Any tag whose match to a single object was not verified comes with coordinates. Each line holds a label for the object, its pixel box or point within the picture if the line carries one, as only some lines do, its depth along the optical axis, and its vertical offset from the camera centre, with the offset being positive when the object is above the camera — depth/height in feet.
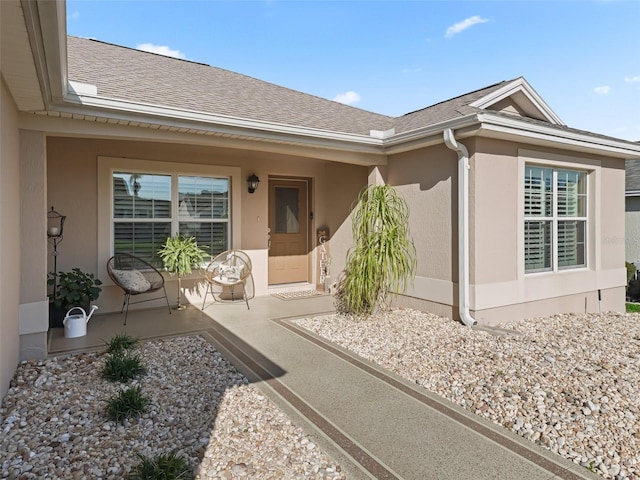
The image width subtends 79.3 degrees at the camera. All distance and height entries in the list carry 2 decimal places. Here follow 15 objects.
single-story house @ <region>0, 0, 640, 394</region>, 12.81 +2.77
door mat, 23.07 -3.53
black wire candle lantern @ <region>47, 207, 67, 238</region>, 17.20 +0.77
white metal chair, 20.77 -2.12
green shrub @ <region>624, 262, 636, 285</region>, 28.63 -2.49
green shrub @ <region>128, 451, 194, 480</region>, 6.76 -4.15
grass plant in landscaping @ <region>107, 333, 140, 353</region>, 13.29 -3.76
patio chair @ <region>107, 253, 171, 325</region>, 17.71 -1.86
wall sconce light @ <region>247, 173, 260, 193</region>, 22.34 +3.24
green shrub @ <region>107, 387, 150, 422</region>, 8.98 -4.00
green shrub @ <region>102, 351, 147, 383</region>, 11.13 -3.85
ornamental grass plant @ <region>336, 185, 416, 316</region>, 17.67 -0.82
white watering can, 15.03 -3.44
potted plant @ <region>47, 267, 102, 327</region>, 15.74 -2.30
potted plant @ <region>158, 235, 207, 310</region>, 19.42 -0.92
